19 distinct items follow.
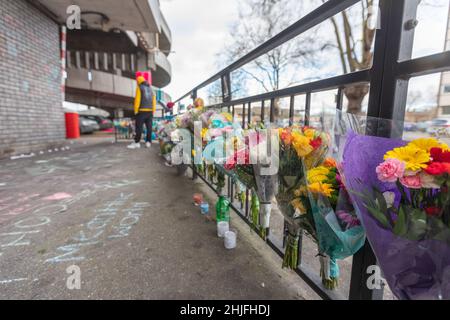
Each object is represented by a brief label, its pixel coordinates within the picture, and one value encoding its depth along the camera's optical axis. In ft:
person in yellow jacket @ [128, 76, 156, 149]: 18.54
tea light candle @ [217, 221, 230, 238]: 5.25
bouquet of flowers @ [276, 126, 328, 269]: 2.64
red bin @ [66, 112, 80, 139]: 30.14
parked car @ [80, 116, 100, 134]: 40.60
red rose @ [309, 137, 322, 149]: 2.66
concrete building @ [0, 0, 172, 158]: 14.49
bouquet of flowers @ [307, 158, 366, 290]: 2.23
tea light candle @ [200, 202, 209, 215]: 6.59
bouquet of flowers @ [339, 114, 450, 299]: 1.56
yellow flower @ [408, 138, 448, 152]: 1.69
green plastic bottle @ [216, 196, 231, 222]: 5.66
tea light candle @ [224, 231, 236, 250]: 4.83
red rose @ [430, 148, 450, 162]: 1.55
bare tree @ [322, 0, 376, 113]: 25.77
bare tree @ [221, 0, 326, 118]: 32.38
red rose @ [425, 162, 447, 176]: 1.47
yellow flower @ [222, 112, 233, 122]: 5.43
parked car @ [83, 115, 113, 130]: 47.73
